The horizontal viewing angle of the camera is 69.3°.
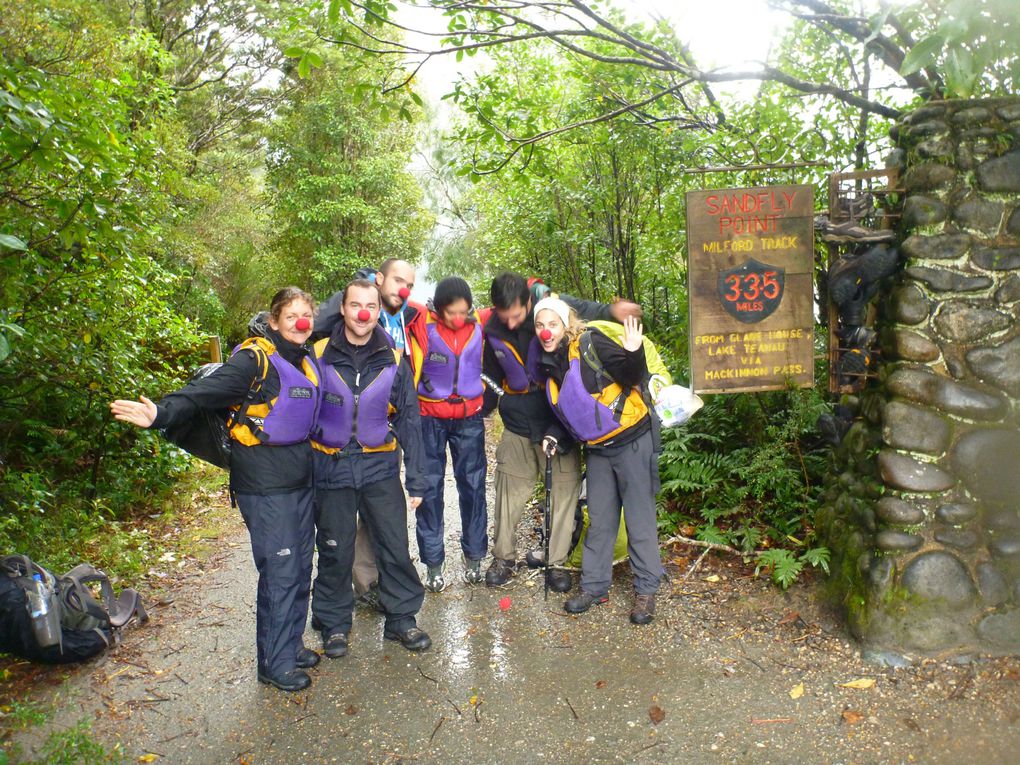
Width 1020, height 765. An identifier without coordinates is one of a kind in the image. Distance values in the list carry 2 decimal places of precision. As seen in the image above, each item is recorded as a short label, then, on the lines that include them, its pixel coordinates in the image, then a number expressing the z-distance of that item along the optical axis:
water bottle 3.94
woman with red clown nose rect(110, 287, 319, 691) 3.80
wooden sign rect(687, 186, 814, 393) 4.44
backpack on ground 3.99
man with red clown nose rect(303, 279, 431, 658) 4.06
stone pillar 3.79
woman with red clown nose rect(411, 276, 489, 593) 4.82
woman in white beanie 4.40
